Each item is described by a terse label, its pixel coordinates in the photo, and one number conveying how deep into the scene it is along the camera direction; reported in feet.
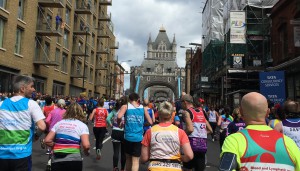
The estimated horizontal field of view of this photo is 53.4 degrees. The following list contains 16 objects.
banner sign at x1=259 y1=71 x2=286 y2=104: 52.29
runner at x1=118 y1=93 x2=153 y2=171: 21.53
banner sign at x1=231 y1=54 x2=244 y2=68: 77.10
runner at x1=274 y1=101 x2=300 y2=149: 15.52
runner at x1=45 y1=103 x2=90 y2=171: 14.65
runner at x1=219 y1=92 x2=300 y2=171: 7.63
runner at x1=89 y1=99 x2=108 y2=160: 30.50
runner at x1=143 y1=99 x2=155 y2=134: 30.51
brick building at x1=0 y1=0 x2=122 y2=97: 65.59
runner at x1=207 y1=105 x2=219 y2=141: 52.24
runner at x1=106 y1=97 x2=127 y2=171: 24.24
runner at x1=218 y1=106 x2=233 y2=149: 34.52
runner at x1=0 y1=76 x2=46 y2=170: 13.28
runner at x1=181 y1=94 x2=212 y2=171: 19.54
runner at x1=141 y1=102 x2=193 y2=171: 12.37
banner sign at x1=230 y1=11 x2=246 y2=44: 75.05
